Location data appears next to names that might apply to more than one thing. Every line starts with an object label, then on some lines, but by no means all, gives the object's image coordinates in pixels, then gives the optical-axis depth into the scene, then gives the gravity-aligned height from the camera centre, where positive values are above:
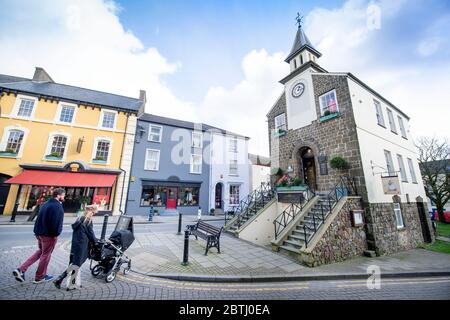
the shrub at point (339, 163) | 9.50 +2.00
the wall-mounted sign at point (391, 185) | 8.49 +0.78
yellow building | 13.10 +4.39
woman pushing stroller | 3.58 -1.02
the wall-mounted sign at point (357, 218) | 8.02 -0.80
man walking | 3.79 -0.77
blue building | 17.05 +3.25
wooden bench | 6.67 -1.38
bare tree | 22.53 +4.46
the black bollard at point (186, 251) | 5.34 -1.58
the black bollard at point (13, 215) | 10.38 -1.05
